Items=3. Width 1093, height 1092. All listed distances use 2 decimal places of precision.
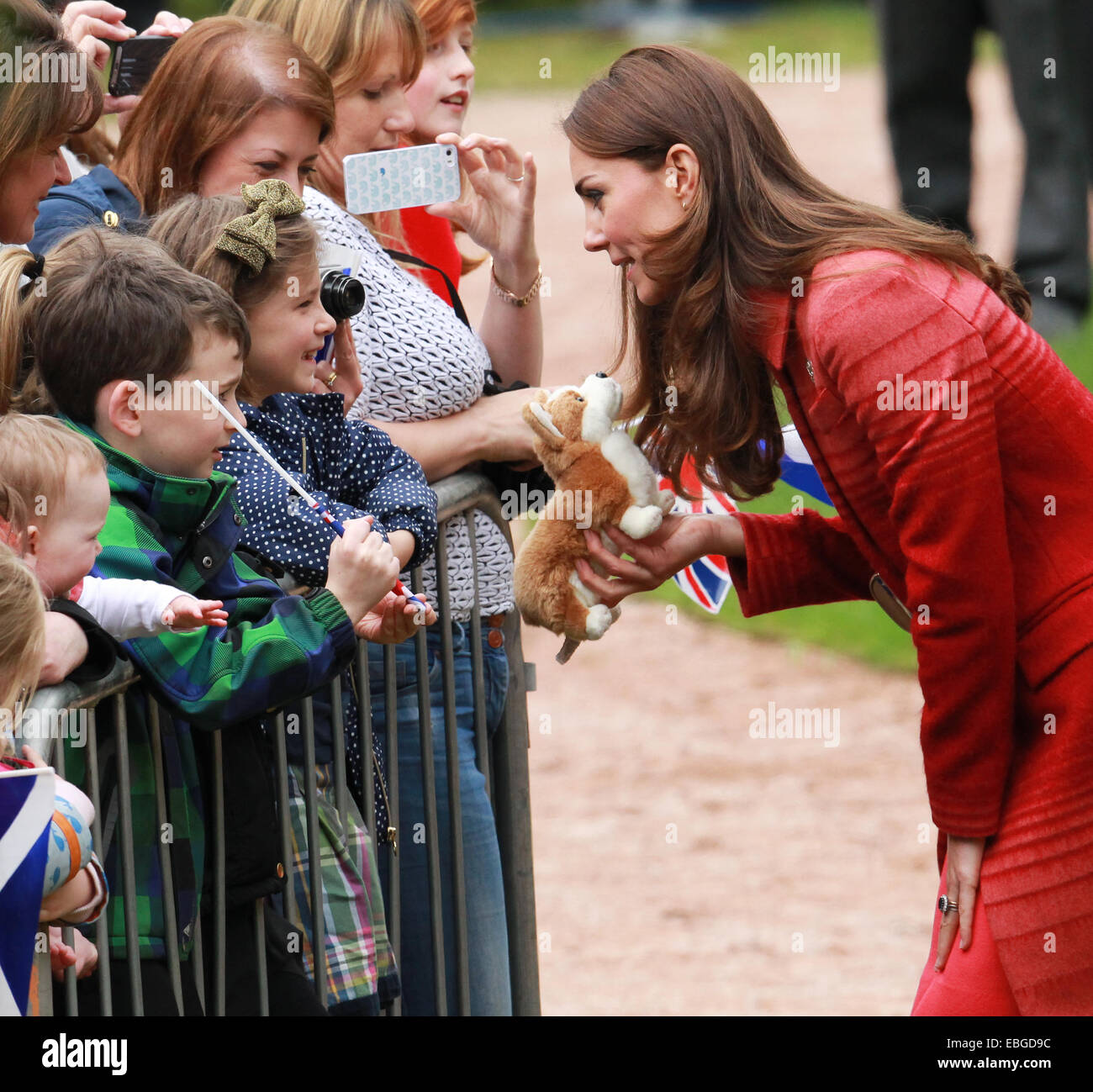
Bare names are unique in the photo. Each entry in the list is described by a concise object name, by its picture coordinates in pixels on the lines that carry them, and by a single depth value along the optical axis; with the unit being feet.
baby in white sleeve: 14.57
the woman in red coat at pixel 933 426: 16.02
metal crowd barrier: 14.89
